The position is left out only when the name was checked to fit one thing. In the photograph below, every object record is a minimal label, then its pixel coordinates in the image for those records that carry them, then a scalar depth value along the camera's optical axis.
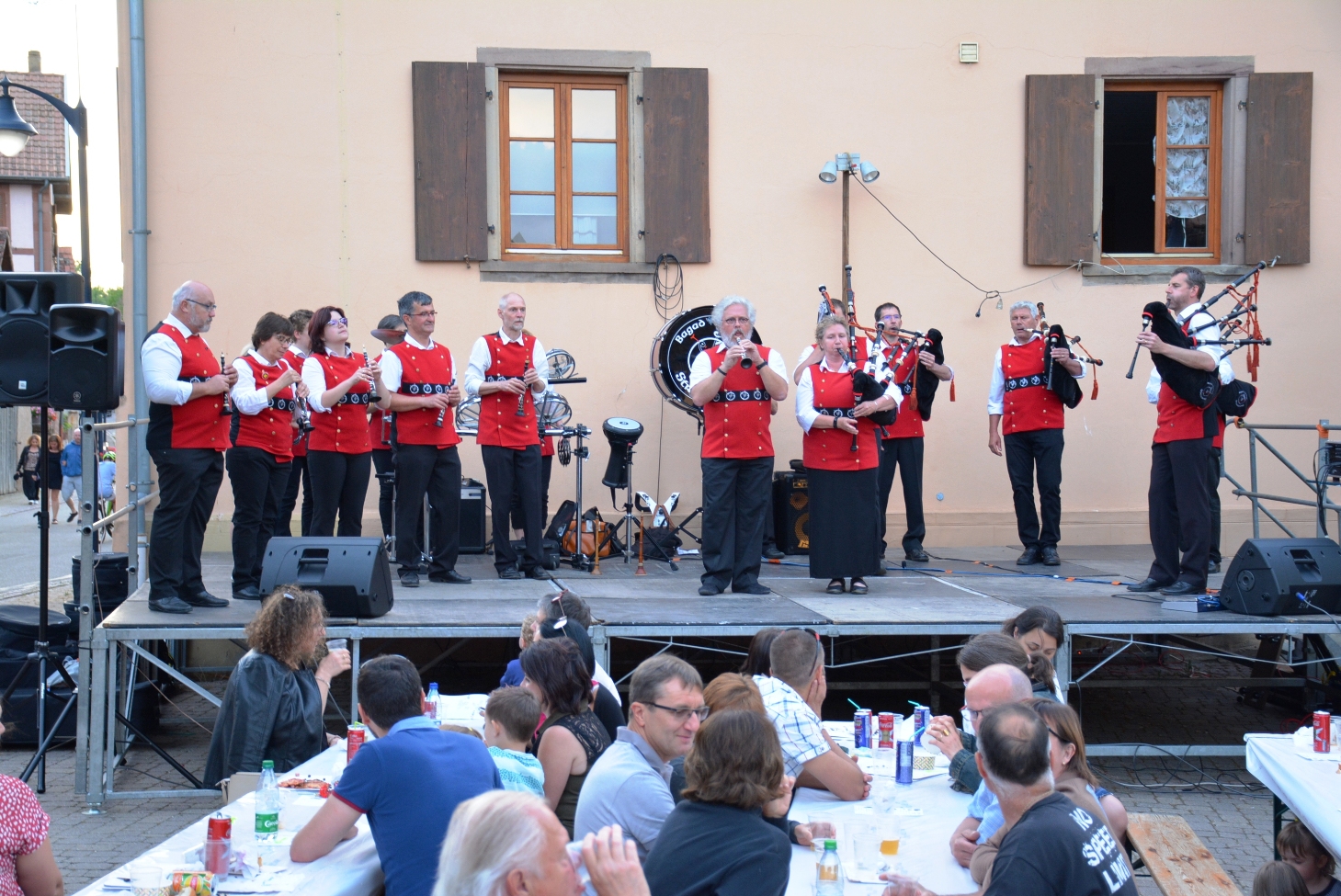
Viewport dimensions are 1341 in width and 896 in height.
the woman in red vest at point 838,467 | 7.13
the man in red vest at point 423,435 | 7.21
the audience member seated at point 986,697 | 3.49
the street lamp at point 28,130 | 9.40
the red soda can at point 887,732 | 4.66
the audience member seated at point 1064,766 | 3.17
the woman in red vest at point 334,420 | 7.10
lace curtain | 9.91
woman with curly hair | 4.61
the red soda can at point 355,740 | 4.19
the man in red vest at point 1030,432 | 8.52
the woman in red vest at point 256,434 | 6.70
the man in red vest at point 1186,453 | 6.73
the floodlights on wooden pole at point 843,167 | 9.34
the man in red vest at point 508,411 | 7.44
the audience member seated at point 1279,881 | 3.49
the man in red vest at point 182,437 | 6.20
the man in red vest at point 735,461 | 7.08
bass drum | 8.99
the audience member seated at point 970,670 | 4.01
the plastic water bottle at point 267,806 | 3.48
